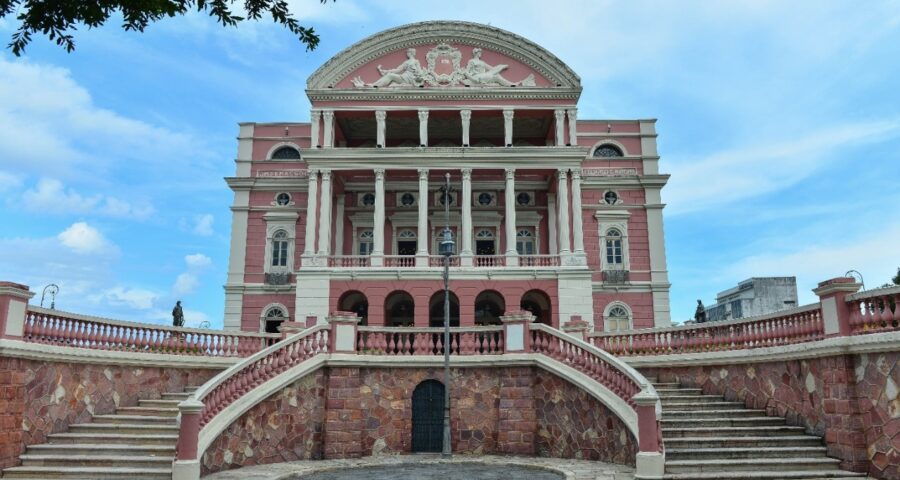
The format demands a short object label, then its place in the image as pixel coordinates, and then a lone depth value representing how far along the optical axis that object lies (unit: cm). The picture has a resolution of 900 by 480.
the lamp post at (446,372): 1457
